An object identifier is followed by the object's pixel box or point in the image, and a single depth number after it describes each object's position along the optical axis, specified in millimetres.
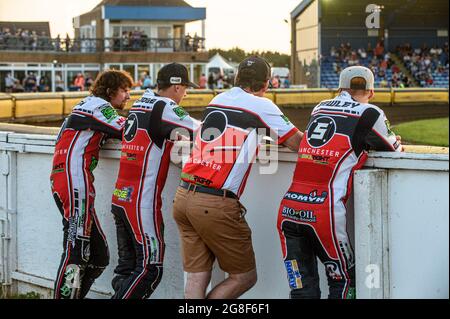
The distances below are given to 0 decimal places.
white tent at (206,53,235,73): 50562
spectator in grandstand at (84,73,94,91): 40219
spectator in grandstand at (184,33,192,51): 51188
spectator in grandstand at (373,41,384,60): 49656
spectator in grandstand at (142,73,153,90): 31664
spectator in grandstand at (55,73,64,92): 43431
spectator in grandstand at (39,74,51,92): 42525
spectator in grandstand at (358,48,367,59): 48344
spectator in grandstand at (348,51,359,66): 47219
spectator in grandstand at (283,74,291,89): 42472
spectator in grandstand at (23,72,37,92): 40188
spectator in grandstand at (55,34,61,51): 44000
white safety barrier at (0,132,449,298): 4425
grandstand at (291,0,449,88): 42219
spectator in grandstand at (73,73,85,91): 36031
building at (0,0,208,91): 44969
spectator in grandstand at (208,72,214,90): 41500
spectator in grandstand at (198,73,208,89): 39300
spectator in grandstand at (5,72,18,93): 38969
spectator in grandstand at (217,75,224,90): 40656
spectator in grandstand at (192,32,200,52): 50875
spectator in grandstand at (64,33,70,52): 44744
